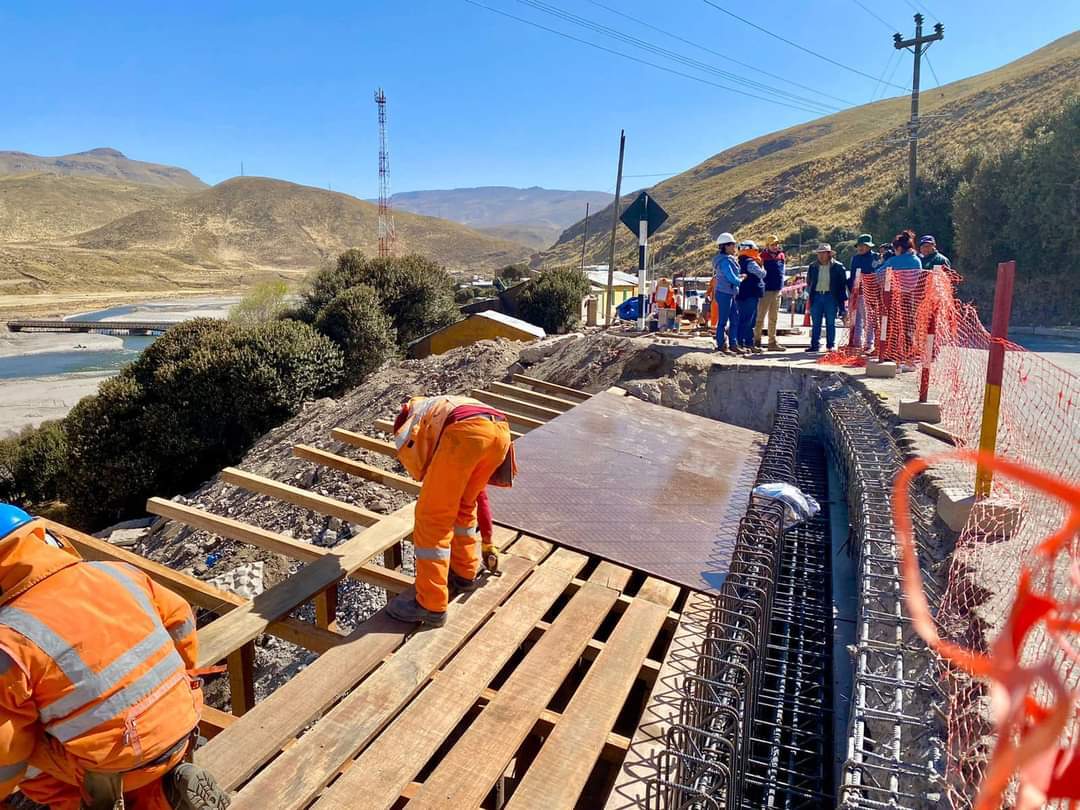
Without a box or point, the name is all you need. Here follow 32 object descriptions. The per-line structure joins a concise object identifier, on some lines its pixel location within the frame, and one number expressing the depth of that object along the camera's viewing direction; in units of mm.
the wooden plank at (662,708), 2658
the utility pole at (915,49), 23531
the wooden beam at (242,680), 3504
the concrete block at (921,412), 6387
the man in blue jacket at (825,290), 10359
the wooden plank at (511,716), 2572
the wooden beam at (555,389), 8891
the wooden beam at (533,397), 8150
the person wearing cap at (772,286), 10539
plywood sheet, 4520
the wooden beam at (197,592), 3578
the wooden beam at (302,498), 4734
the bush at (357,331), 17422
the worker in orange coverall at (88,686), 1966
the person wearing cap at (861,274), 10305
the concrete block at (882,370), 8492
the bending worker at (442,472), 3361
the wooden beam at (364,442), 5855
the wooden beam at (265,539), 4047
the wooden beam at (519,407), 7556
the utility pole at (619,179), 15052
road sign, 11406
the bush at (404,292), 22359
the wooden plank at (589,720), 2588
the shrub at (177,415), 13141
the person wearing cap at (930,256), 9248
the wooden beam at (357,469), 5203
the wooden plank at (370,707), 2506
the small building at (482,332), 17438
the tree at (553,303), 22781
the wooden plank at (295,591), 3201
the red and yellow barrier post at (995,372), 4207
